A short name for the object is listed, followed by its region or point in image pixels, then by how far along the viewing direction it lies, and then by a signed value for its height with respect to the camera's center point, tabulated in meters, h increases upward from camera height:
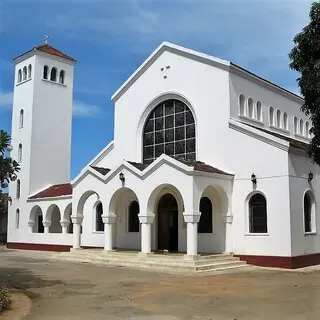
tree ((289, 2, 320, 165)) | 12.04 +4.89
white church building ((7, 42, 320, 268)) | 15.22 +1.50
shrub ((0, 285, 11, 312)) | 7.30 -1.82
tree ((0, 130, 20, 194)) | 8.45 +1.05
